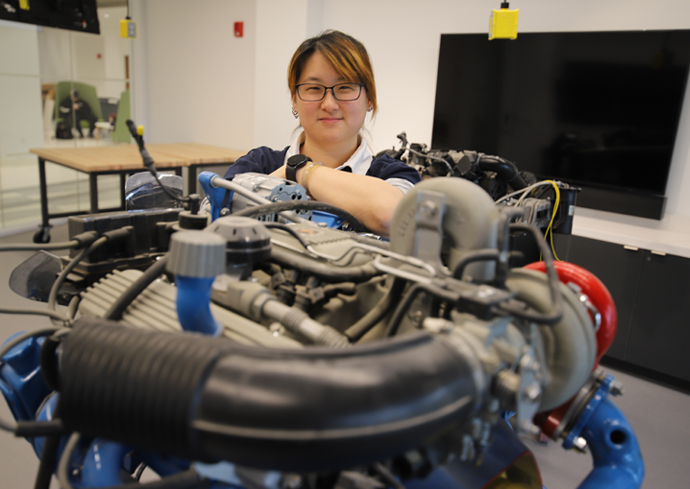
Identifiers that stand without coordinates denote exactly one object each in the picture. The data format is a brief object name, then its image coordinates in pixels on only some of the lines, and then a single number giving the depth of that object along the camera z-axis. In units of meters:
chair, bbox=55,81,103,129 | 3.97
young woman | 0.97
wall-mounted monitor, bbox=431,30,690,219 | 2.28
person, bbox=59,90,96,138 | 4.05
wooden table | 3.05
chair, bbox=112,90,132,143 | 4.51
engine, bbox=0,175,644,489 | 0.32
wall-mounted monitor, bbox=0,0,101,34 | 3.48
